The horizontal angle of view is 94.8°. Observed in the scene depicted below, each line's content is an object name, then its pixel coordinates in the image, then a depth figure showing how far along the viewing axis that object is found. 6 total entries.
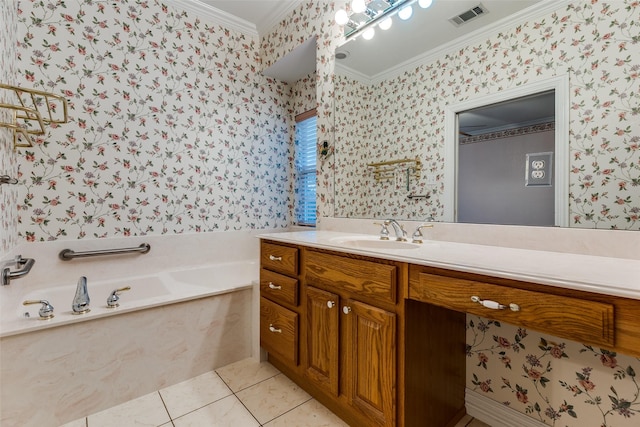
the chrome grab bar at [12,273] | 1.48
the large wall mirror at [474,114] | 1.10
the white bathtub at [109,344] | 1.33
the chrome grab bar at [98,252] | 1.97
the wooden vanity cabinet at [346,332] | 1.15
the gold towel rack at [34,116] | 1.72
